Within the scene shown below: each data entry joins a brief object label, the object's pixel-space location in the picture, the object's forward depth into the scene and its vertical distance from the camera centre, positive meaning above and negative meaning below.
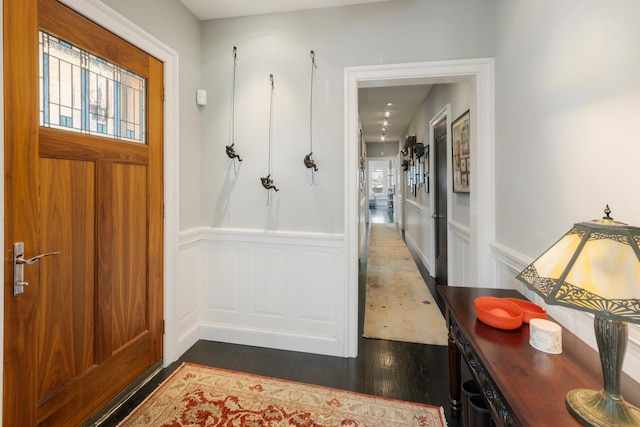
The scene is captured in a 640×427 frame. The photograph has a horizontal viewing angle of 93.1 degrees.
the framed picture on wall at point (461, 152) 2.85 +0.59
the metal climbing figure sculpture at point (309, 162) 2.37 +0.37
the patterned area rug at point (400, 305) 2.73 -1.06
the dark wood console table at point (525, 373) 0.84 -0.53
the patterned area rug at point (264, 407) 1.70 -1.18
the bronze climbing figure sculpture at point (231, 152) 2.47 +0.47
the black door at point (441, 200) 3.96 +0.14
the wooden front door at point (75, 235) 1.33 -0.15
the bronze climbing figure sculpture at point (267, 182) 2.44 +0.22
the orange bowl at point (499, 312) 1.25 -0.44
